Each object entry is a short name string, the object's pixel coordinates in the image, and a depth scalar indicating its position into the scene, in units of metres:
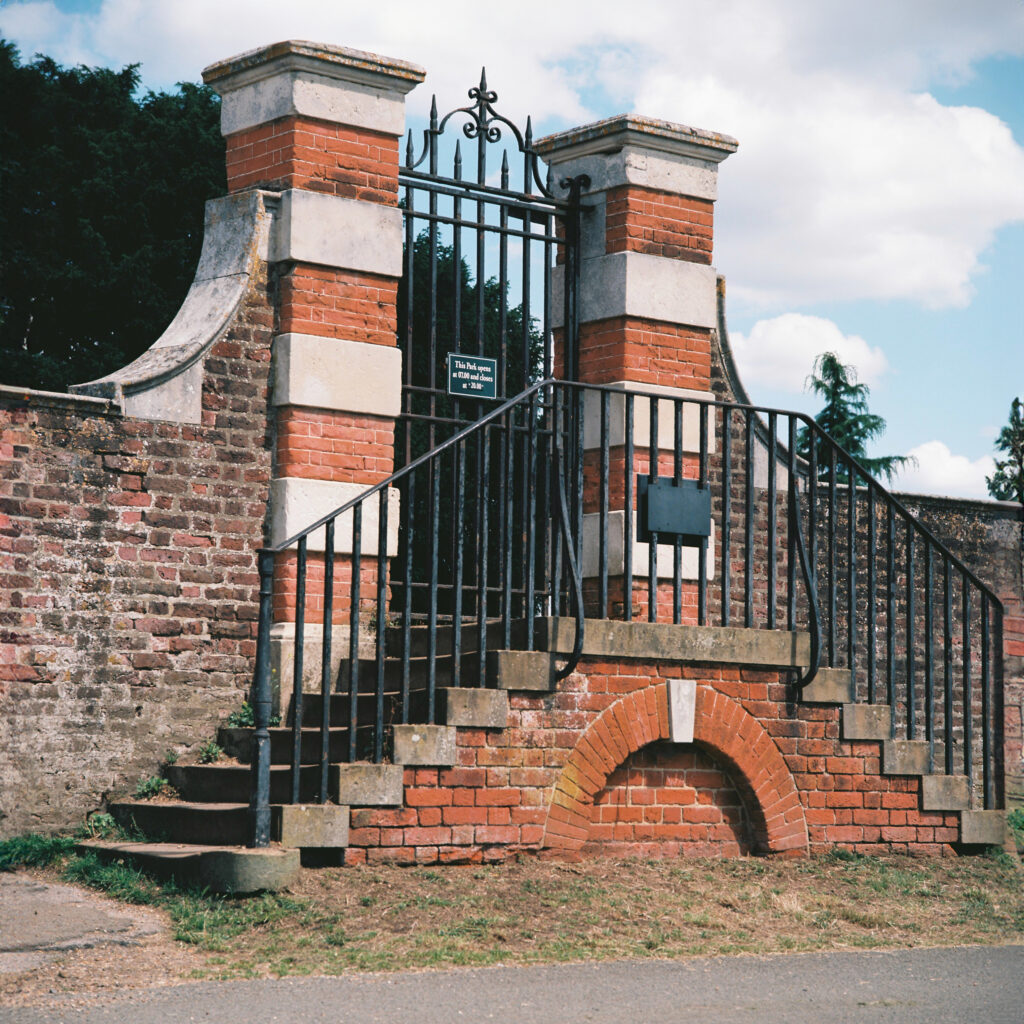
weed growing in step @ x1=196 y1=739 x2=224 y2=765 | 7.50
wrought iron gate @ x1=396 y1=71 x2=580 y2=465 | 8.40
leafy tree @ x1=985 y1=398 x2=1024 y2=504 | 24.84
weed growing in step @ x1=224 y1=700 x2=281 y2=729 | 7.65
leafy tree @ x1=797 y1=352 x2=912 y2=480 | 26.08
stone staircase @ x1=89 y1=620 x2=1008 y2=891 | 6.31
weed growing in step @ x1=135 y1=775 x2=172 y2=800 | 7.36
